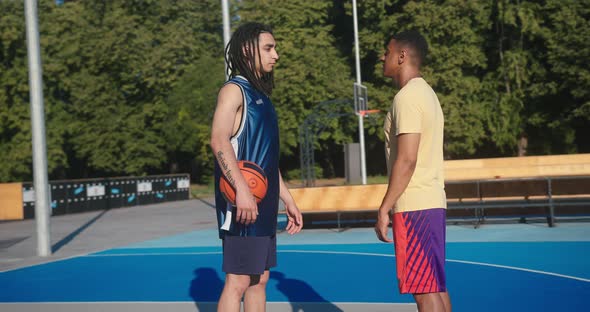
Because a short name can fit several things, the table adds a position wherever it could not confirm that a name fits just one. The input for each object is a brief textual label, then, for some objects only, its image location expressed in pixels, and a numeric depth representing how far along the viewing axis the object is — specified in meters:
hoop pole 31.94
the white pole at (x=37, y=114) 12.58
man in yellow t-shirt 4.25
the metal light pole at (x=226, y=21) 15.91
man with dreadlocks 4.34
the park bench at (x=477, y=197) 15.57
